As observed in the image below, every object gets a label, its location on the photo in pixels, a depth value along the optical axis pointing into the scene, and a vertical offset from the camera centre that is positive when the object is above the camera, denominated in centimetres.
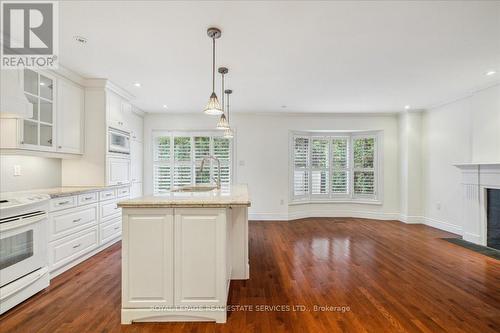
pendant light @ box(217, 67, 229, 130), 311 +62
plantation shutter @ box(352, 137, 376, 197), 575 +6
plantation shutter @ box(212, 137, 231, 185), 553 +35
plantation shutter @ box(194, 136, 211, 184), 557 +42
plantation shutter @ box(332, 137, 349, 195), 591 +6
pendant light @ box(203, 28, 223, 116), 222 +63
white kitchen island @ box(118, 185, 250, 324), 188 -76
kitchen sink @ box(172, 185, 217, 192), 319 -29
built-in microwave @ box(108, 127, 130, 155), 373 +48
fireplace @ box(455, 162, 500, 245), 356 -56
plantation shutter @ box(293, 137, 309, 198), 574 +4
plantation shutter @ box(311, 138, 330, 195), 590 +6
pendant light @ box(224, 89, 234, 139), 369 +57
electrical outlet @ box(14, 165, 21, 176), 284 -1
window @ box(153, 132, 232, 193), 557 +33
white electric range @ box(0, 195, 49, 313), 199 -74
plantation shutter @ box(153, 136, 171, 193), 558 +21
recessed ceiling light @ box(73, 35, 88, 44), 238 +135
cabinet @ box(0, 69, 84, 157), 252 +63
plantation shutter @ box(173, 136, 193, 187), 559 +26
